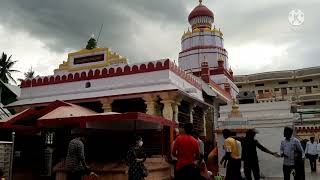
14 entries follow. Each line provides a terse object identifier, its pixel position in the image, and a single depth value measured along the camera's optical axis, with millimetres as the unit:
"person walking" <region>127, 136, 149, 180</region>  5783
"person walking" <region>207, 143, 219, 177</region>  8991
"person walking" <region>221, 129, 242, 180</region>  5818
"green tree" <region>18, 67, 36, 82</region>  33084
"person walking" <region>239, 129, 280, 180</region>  6271
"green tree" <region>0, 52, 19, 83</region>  29022
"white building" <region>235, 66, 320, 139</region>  39412
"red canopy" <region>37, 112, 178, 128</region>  7337
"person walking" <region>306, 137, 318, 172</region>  11154
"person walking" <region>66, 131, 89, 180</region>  5815
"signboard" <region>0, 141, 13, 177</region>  7212
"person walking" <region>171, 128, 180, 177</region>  4786
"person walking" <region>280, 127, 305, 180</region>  6007
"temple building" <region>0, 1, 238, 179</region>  8455
